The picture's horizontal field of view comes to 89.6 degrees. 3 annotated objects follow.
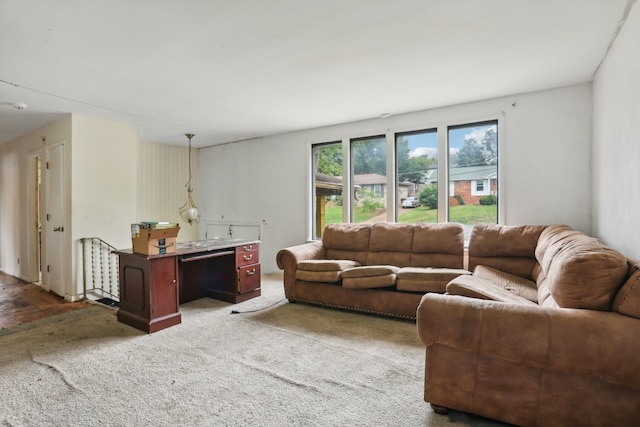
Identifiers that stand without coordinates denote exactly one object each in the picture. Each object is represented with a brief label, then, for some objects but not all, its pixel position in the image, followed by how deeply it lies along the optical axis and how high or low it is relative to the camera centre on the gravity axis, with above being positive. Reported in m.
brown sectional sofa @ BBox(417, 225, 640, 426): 1.43 -0.67
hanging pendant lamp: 6.00 +0.02
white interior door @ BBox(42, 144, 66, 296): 4.22 -0.16
